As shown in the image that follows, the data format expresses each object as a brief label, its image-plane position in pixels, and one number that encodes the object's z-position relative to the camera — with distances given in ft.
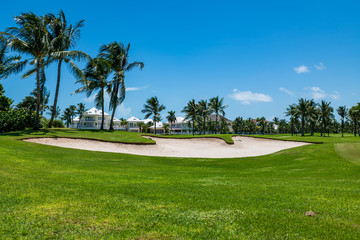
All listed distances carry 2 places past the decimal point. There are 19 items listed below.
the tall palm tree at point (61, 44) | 89.45
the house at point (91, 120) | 297.67
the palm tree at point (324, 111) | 261.85
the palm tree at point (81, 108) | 354.74
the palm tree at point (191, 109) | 259.19
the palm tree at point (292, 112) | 278.67
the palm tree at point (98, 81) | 122.62
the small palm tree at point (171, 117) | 323.78
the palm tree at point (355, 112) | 231.09
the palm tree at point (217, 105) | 242.17
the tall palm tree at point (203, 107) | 254.70
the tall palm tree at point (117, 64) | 123.03
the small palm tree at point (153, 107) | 241.53
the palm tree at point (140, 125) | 353.10
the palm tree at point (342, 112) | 269.64
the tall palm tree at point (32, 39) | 81.05
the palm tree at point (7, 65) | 78.86
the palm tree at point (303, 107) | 256.11
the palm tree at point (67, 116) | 362.25
